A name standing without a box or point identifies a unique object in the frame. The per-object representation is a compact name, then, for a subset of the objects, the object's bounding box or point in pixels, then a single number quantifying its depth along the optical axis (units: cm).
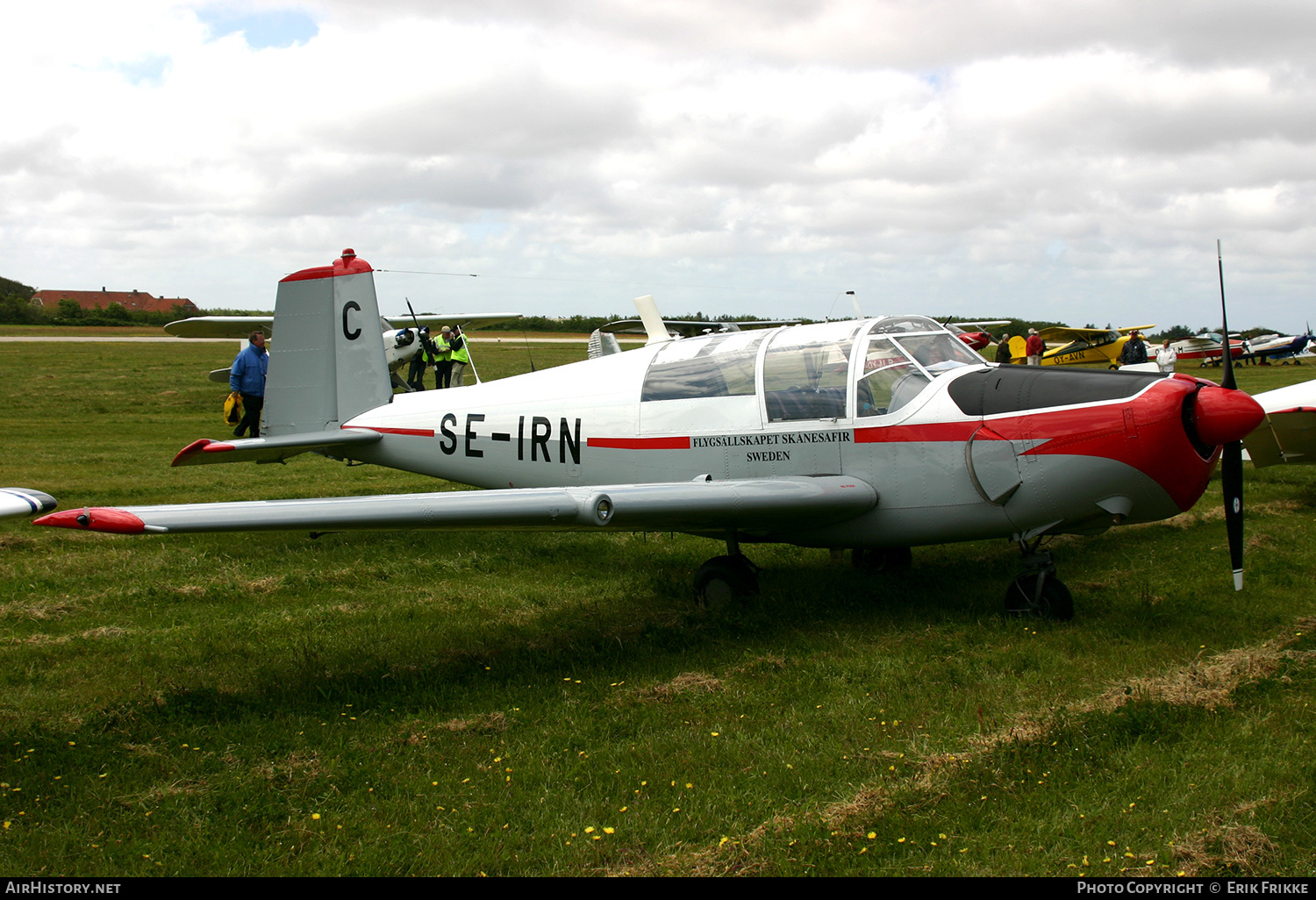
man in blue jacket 1459
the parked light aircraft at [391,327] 1758
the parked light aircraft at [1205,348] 4609
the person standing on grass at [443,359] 2128
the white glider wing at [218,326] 1731
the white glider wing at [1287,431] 964
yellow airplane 4225
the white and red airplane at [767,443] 566
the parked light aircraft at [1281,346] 4438
